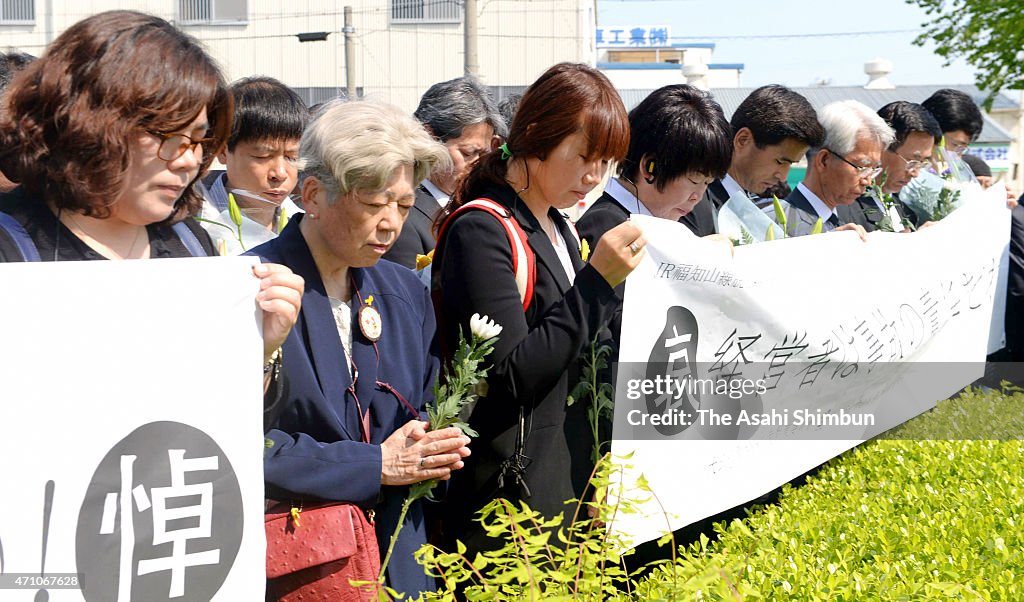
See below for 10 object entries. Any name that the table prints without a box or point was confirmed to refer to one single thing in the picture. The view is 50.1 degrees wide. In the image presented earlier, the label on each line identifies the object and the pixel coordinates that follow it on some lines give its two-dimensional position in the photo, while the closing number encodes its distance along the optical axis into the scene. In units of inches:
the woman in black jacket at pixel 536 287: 117.3
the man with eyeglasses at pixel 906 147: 249.6
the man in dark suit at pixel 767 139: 194.4
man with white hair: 205.3
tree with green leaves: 971.9
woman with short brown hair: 85.3
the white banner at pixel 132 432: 80.3
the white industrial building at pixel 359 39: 1049.5
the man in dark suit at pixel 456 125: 206.2
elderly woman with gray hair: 102.4
